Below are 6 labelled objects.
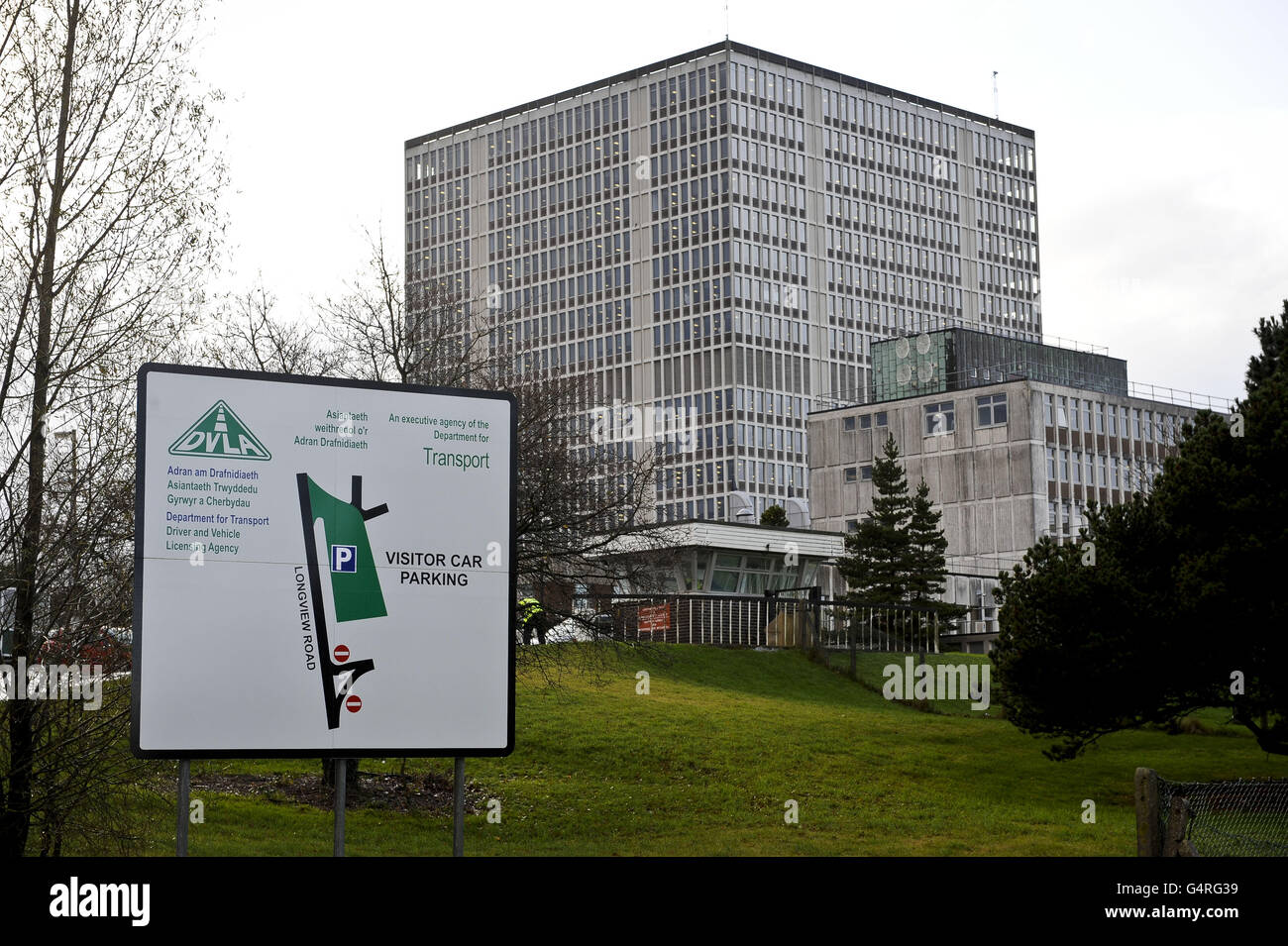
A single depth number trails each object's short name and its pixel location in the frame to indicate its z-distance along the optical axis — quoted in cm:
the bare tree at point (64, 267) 1627
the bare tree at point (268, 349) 2875
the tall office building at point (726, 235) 15150
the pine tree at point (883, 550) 7675
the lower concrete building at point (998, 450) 11144
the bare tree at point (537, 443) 2805
